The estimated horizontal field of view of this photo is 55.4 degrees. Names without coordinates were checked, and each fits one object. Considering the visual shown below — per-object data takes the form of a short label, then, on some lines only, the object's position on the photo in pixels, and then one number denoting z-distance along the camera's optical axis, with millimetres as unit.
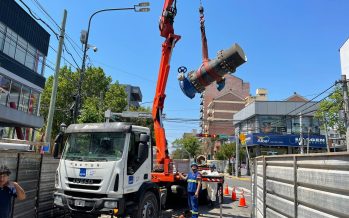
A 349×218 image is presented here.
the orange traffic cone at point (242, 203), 14780
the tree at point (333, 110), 33406
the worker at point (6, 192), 5355
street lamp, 15070
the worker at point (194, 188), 10163
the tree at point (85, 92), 33938
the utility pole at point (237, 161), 45250
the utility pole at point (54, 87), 13031
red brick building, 90662
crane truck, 7953
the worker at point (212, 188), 12245
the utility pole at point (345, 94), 22119
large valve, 10250
